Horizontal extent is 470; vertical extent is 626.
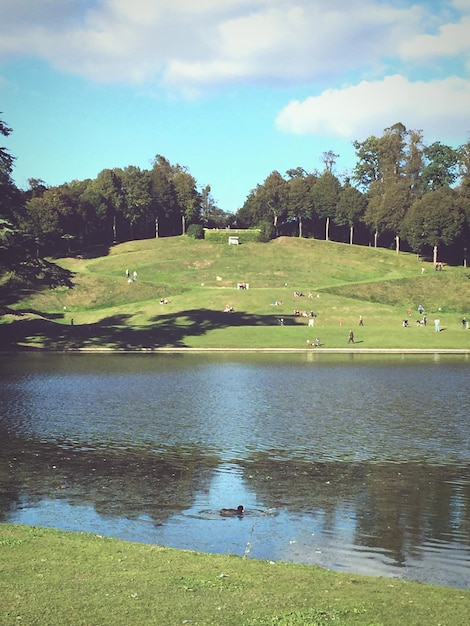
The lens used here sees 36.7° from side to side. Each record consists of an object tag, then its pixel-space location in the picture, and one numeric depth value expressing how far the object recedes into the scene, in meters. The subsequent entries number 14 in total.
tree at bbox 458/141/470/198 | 150.02
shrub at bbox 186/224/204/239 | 152.88
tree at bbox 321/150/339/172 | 199.38
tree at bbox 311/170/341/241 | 157.85
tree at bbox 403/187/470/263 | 128.38
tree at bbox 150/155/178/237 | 165.12
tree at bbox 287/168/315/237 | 159.50
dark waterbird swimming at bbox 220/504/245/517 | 22.34
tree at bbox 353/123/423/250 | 143.25
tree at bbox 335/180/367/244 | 154.12
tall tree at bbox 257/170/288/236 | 163.00
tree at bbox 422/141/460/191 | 159.00
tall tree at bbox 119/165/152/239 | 159.38
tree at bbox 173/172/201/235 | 166.50
